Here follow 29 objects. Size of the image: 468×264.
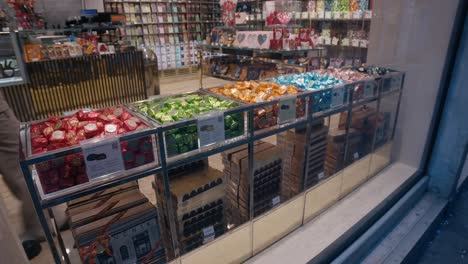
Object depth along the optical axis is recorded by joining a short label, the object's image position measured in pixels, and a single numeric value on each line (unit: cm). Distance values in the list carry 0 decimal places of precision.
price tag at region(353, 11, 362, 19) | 451
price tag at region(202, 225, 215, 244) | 160
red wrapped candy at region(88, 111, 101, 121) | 134
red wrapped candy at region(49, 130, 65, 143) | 112
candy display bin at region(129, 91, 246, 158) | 131
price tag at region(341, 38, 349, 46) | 499
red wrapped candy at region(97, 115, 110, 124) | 131
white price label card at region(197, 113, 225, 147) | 134
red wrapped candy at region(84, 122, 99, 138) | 119
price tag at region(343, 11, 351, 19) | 469
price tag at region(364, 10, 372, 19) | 443
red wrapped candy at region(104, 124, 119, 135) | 121
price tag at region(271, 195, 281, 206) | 189
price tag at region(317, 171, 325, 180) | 213
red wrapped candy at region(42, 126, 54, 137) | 116
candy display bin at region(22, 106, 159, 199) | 105
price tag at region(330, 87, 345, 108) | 188
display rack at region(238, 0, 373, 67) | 469
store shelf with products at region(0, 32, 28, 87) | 381
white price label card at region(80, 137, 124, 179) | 106
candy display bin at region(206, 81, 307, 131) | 160
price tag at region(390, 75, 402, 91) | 235
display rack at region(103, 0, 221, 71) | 838
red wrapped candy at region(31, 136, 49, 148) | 109
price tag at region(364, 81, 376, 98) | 211
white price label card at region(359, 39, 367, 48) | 470
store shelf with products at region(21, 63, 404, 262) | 112
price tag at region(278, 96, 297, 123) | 162
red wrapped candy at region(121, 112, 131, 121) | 134
